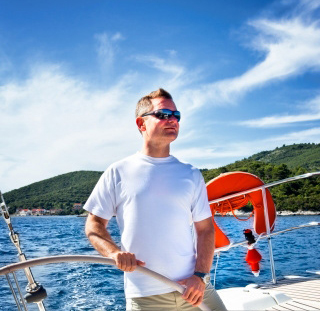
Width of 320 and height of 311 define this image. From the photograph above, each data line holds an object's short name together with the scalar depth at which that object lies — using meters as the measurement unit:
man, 1.34
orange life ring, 3.69
